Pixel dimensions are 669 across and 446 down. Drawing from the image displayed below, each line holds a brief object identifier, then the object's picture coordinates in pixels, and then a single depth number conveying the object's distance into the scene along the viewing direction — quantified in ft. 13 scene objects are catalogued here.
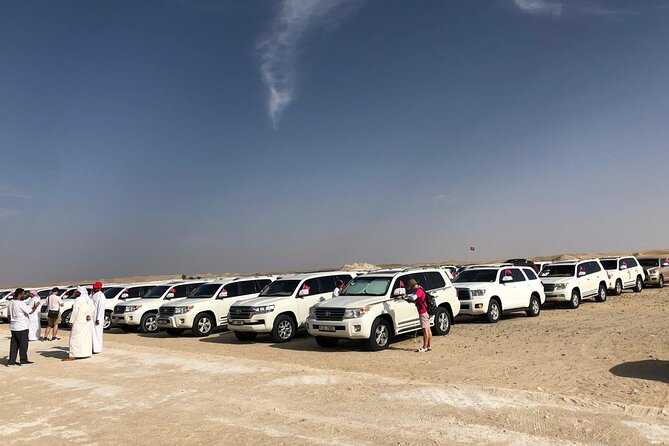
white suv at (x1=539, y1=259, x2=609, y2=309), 65.92
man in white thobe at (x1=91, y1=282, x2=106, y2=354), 44.26
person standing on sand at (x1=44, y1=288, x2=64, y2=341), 58.80
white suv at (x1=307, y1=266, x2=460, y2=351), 39.68
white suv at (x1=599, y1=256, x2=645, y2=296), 80.38
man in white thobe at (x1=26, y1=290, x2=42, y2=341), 55.47
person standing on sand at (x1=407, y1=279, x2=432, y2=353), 38.55
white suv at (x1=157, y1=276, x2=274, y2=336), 55.26
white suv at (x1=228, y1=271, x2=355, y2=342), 47.06
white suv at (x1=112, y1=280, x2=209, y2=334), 62.75
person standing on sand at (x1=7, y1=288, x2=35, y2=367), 39.45
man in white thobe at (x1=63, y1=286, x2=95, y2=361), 42.06
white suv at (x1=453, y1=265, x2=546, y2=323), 53.28
